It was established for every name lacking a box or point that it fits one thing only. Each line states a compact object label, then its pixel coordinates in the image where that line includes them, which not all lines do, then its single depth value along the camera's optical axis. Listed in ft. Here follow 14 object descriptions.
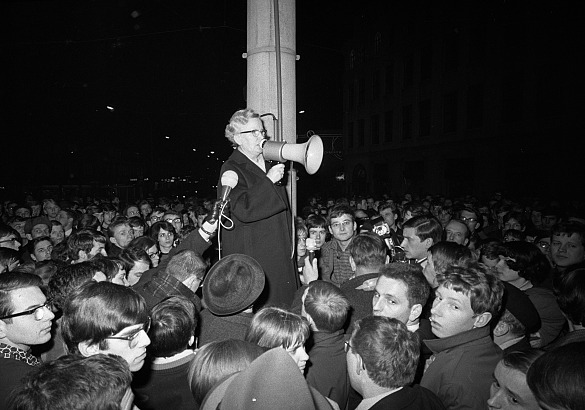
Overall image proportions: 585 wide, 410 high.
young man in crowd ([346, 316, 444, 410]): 6.65
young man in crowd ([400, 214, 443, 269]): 15.61
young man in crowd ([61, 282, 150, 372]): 7.07
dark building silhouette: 64.54
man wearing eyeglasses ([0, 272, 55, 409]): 8.07
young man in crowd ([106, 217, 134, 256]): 19.83
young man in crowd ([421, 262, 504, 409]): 7.66
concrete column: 11.60
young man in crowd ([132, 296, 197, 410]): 7.73
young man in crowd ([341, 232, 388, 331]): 10.91
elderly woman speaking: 9.26
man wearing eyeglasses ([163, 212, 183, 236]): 25.01
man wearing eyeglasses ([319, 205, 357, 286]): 18.19
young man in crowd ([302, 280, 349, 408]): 8.59
